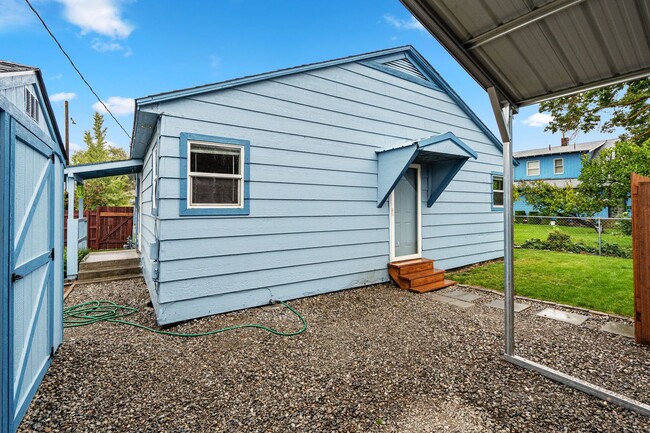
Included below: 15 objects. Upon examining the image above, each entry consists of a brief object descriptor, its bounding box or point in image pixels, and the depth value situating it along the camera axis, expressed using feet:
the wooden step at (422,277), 18.51
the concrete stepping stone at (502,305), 15.08
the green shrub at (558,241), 32.26
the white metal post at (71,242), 20.63
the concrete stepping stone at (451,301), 15.62
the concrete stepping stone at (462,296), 16.66
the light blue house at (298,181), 13.39
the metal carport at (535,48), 7.23
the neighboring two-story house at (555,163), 68.39
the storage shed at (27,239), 5.88
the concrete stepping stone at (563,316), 13.29
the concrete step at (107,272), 21.52
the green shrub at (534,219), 56.09
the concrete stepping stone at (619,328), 11.78
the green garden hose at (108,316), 12.30
